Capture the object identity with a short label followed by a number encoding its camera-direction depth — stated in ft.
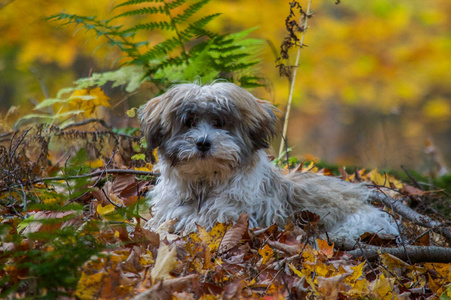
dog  25.30
